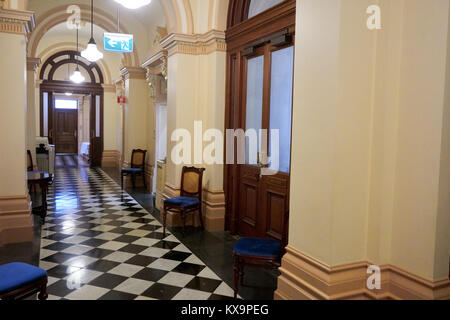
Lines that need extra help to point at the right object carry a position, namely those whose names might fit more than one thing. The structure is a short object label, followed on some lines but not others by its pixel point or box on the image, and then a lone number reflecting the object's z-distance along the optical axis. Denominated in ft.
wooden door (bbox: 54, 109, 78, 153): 65.57
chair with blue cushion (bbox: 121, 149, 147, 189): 33.22
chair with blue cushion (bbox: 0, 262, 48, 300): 8.75
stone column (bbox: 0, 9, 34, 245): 17.08
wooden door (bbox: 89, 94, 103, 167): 47.84
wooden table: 21.34
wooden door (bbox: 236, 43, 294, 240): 15.33
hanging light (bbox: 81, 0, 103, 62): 25.59
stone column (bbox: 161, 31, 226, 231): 19.85
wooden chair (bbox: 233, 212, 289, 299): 11.78
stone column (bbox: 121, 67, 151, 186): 34.42
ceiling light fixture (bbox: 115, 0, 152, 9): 15.20
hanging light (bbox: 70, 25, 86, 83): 42.17
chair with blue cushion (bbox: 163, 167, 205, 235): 19.02
